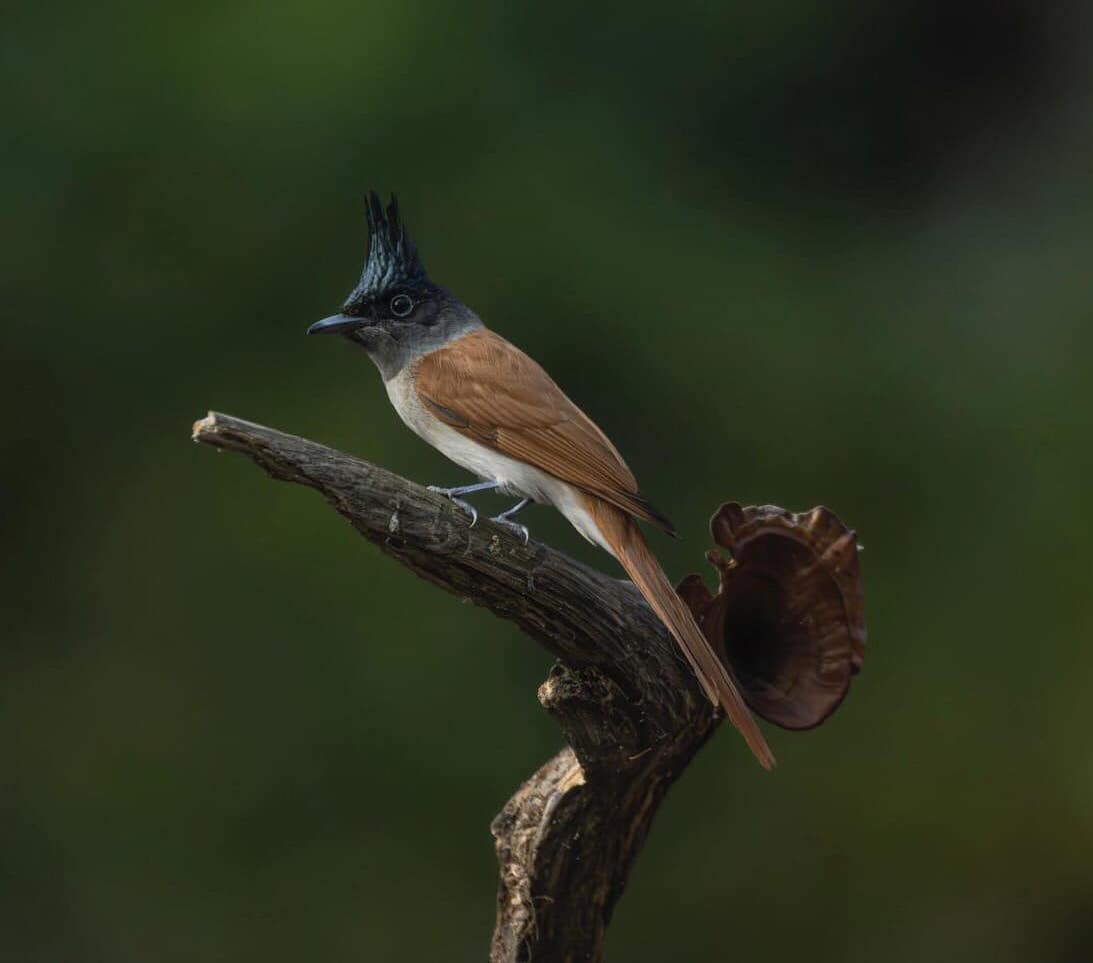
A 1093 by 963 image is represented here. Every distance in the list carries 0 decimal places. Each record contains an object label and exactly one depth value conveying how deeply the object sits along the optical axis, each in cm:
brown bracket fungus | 670
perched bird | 640
